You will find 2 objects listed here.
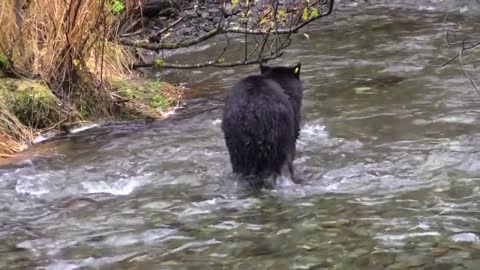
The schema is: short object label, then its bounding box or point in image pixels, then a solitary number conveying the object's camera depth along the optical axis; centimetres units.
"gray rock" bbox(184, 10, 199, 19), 1400
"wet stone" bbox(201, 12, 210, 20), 1412
